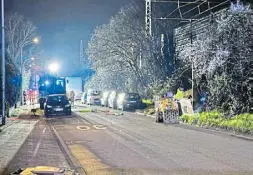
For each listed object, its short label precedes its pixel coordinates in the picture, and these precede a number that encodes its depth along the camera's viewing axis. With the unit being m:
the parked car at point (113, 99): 39.71
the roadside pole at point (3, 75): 21.41
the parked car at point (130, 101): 36.19
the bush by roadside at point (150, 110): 30.61
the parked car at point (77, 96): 66.01
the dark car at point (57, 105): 29.02
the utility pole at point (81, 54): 72.12
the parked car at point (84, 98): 52.12
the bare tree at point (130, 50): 37.69
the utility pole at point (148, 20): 34.09
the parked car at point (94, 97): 48.41
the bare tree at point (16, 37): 61.51
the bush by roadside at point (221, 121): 18.02
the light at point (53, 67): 56.91
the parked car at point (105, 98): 43.47
